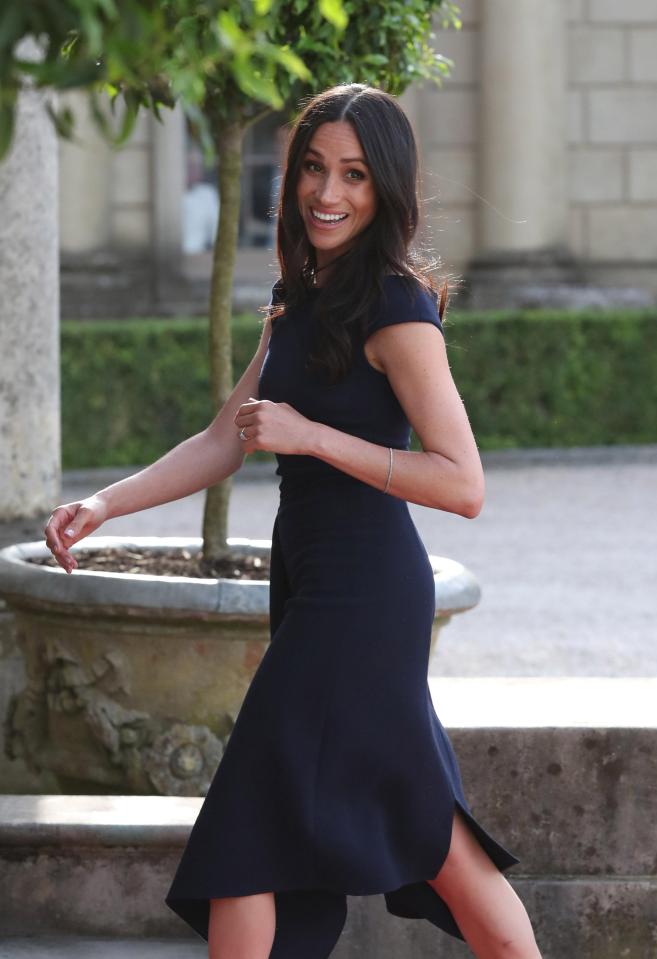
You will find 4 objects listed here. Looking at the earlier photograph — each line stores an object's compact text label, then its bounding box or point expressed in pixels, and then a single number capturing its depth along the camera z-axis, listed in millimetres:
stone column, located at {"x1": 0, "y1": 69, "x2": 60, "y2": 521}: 11859
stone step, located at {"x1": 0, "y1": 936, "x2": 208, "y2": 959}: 7695
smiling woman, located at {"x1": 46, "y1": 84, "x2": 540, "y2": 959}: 5895
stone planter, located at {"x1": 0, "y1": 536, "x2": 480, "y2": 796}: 8984
